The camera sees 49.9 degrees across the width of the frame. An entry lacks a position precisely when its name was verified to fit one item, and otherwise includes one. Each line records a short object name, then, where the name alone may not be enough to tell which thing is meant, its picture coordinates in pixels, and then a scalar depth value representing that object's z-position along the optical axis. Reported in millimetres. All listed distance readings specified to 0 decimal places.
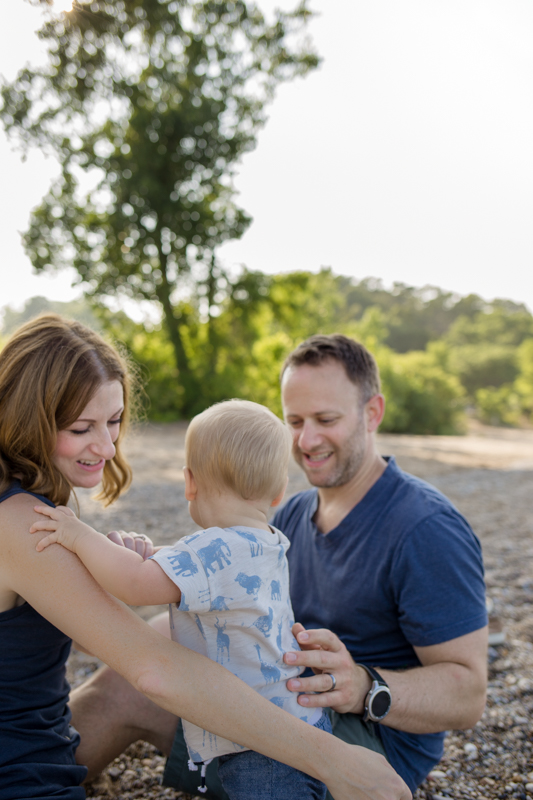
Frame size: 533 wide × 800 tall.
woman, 1632
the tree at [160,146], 16578
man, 1966
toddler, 1591
